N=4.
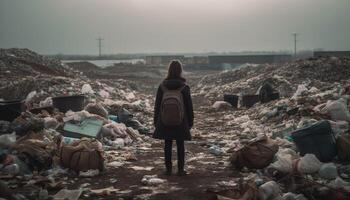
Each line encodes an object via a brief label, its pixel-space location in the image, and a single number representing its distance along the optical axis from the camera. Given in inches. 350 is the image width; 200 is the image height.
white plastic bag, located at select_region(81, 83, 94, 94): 571.6
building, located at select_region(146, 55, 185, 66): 3020.7
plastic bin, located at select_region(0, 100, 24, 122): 333.4
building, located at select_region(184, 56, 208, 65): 2556.6
